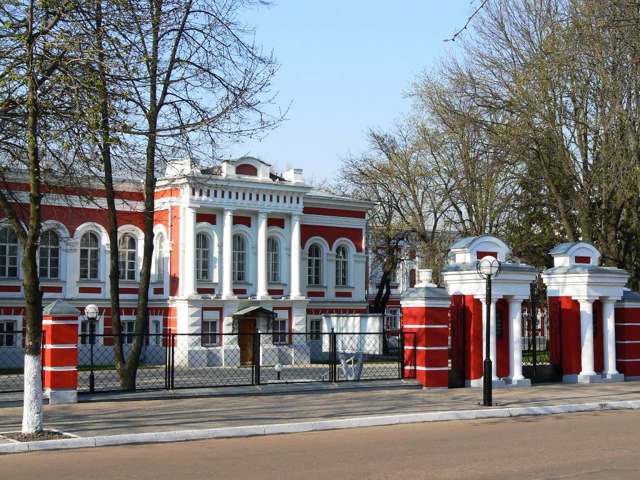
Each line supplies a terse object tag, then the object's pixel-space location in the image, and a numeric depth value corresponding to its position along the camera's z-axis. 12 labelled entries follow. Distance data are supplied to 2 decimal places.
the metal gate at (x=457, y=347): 23.44
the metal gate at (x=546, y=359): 25.02
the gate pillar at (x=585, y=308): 25.22
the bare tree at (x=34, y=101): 13.92
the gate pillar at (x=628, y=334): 26.38
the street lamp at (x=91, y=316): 19.27
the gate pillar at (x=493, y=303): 23.38
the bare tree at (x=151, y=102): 15.25
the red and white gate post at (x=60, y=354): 18.33
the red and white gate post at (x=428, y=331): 22.62
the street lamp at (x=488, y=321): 19.42
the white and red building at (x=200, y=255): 39.25
